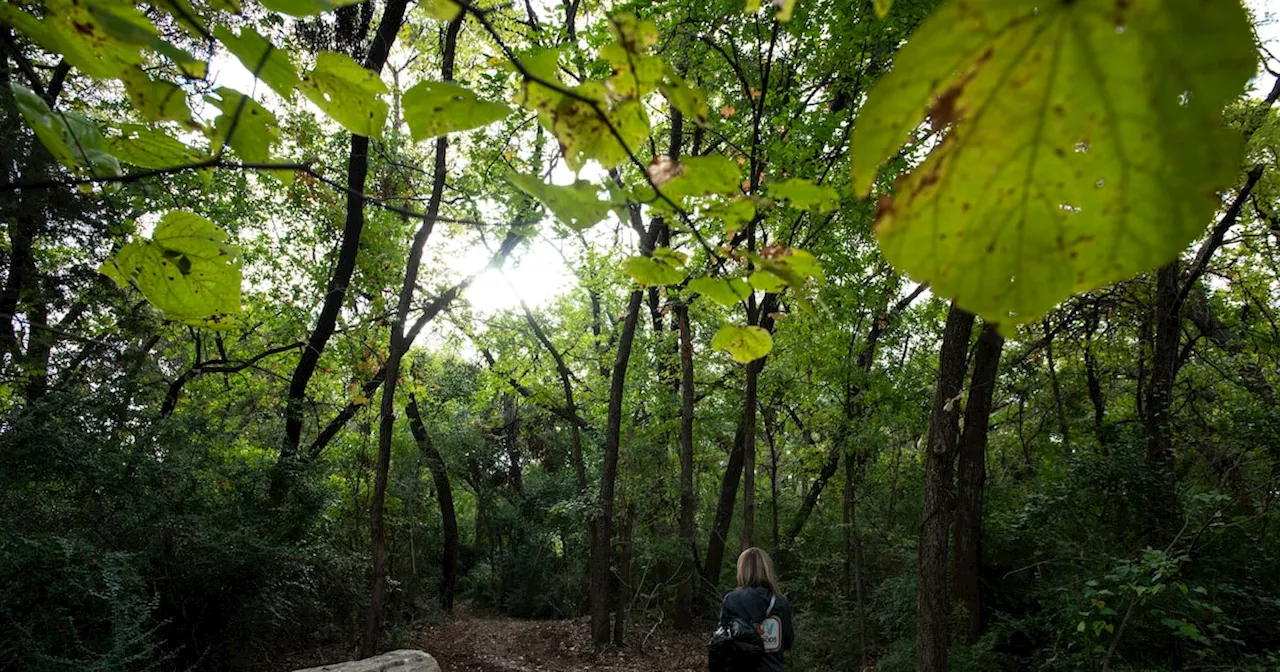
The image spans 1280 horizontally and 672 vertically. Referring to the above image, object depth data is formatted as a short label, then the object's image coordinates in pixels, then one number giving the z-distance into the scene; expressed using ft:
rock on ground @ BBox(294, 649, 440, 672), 18.93
